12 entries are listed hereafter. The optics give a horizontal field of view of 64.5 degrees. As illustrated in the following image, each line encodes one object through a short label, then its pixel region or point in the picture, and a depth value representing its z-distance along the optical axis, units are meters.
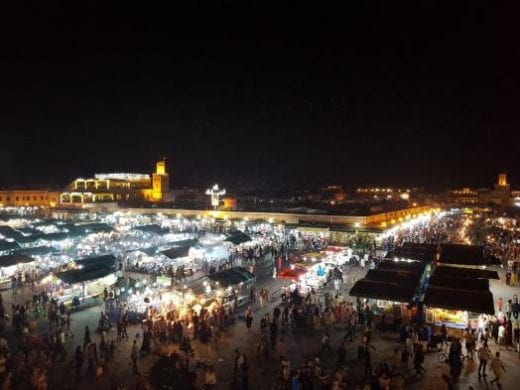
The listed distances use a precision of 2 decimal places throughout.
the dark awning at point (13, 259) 18.42
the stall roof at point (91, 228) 28.36
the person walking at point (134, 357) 10.12
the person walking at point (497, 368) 9.28
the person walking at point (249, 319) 12.86
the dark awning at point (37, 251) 20.50
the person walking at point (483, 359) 9.69
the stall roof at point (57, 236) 25.81
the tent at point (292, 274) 16.34
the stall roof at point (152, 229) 29.16
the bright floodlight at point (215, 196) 47.80
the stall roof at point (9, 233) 26.10
